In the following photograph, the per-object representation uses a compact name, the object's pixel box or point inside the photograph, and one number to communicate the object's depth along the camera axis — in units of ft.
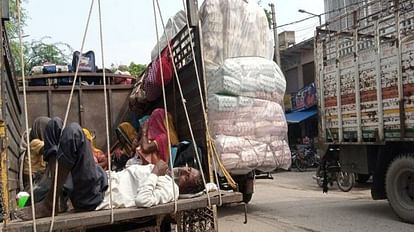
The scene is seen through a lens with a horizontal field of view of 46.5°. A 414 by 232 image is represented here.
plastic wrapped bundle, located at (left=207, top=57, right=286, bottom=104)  18.94
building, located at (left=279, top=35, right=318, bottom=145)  57.98
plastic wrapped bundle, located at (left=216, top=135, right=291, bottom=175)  18.75
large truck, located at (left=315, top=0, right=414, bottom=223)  20.38
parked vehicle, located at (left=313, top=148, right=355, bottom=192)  26.08
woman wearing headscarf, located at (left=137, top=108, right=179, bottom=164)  16.50
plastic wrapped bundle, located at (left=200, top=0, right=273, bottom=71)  19.58
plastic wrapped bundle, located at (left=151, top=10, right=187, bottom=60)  21.49
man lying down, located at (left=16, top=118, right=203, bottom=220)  9.61
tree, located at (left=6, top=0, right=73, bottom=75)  59.00
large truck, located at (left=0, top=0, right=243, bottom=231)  9.42
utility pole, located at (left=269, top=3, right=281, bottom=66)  59.30
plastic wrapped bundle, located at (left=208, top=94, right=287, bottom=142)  18.92
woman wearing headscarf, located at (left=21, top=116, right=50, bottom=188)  14.71
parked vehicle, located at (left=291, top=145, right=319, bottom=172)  53.26
